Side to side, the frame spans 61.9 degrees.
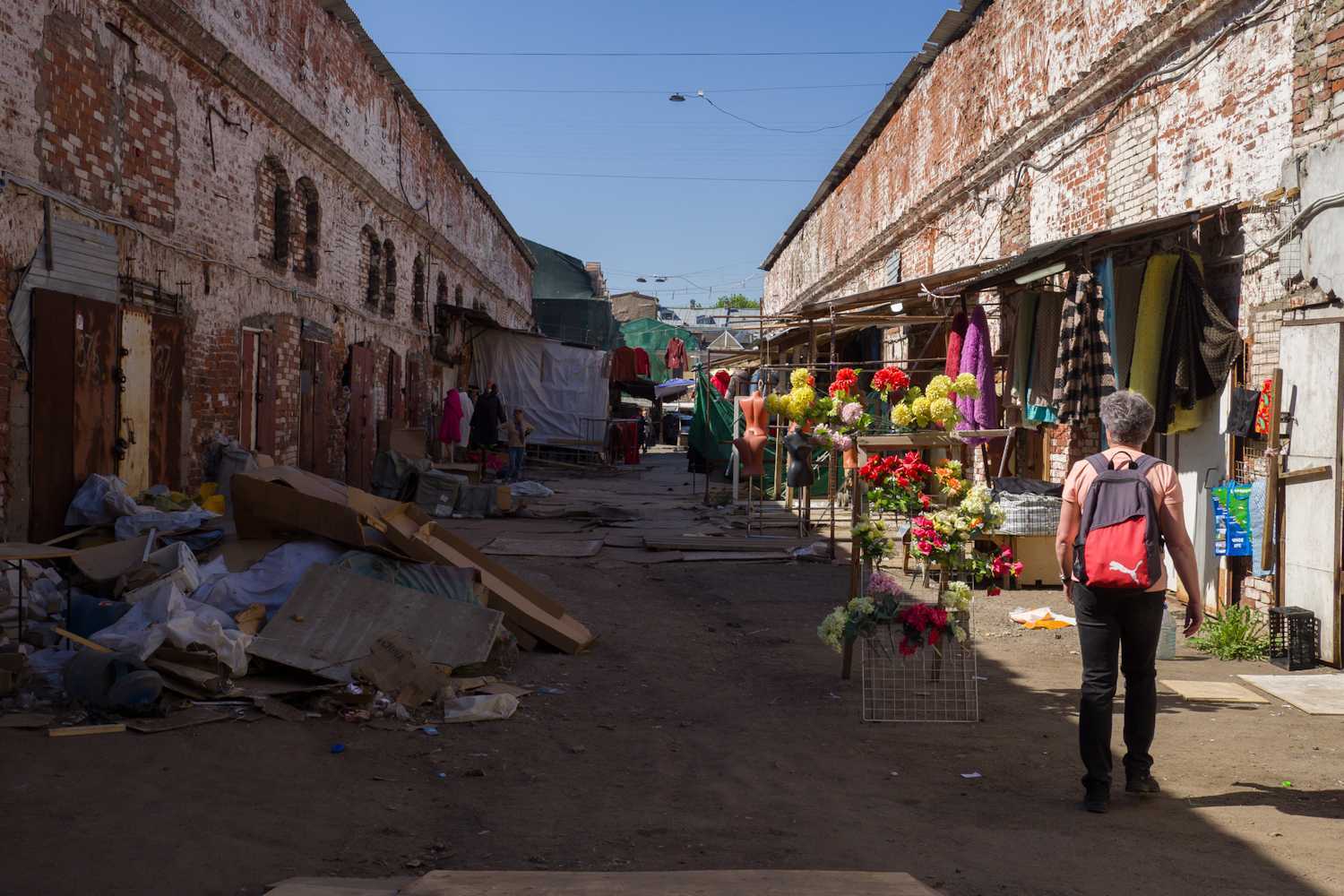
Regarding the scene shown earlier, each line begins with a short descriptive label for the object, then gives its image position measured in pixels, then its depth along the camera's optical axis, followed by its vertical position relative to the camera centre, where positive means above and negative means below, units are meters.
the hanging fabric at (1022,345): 10.59 +0.83
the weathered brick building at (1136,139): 7.43 +2.69
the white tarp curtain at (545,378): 25.55 +0.98
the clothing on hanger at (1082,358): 9.05 +0.62
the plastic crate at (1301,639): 7.08 -1.26
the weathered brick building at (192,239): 8.29 +1.78
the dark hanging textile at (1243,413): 7.66 +0.17
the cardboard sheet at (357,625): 6.31 -1.23
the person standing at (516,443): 21.73 -0.43
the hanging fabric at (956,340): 11.07 +0.91
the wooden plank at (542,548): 11.95 -1.39
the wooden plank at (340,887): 3.25 -1.40
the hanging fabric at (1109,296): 8.77 +1.09
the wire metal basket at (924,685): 6.11 -1.42
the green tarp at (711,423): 19.80 +0.04
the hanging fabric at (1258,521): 7.59 -0.56
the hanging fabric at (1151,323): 8.34 +0.85
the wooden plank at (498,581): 7.57 -1.14
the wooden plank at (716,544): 12.59 -1.34
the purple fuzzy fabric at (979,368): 10.66 +0.60
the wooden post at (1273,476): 7.33 -0.25
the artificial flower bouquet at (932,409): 7.69 +0.14
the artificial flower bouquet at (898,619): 6.05 -1.04
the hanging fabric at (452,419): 21.70 -0.01
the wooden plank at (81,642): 5.85 -1.21
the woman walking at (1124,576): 4.53 -0.57
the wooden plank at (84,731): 5.19 -1.50
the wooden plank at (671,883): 3.21 -1.36
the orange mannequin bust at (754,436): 14.78 -0.14
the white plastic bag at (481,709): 5.89 -1.54
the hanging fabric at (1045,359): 10.23 +0.68
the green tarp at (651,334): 48.44 +3.88
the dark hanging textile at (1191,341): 8.12 +0.70
